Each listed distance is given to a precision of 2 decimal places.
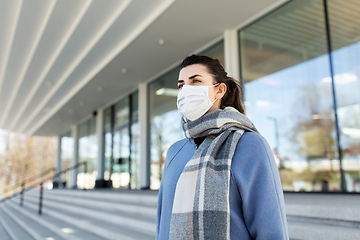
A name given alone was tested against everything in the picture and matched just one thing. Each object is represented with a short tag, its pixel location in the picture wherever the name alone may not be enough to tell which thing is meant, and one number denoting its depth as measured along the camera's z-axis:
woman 0.86
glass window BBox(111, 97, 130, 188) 8.68
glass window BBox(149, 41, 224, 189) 6.75
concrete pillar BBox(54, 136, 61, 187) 14.93
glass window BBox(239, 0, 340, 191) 4.21
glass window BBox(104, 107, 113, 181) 9.84
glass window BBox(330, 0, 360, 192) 3.86
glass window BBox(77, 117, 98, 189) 11.05
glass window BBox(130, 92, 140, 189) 8.00
